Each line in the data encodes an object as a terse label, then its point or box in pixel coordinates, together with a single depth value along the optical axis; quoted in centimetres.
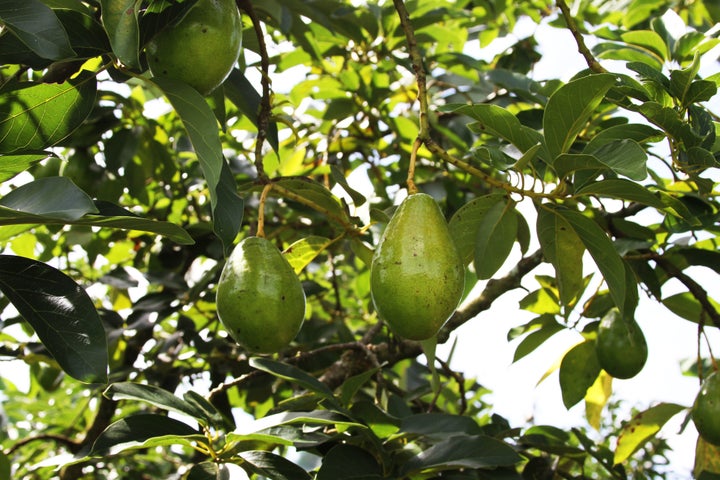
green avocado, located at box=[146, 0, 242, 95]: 109
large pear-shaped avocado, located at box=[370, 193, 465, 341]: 106
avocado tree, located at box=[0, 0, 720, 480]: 104
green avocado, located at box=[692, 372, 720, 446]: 157
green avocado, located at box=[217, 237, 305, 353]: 116
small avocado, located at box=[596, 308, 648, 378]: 166
